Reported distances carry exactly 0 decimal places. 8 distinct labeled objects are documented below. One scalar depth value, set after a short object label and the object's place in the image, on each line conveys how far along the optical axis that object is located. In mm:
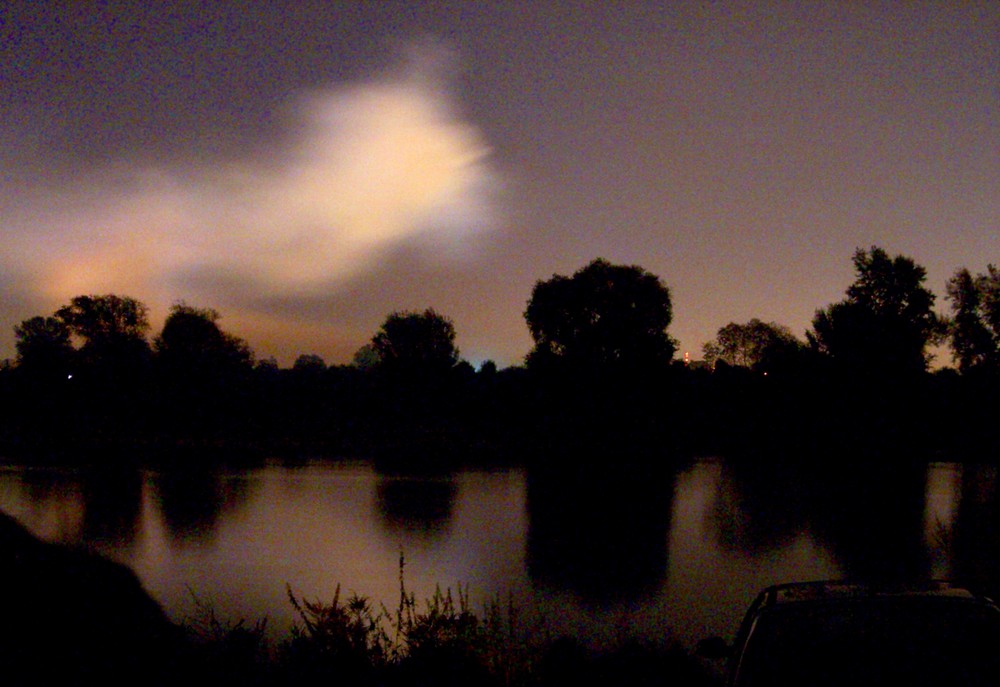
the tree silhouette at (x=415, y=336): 92688
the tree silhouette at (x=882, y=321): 56500
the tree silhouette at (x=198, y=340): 80794
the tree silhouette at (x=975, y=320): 48219
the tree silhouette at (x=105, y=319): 95688
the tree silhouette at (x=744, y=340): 95438
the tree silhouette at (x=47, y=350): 73250
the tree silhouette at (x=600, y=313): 73562
